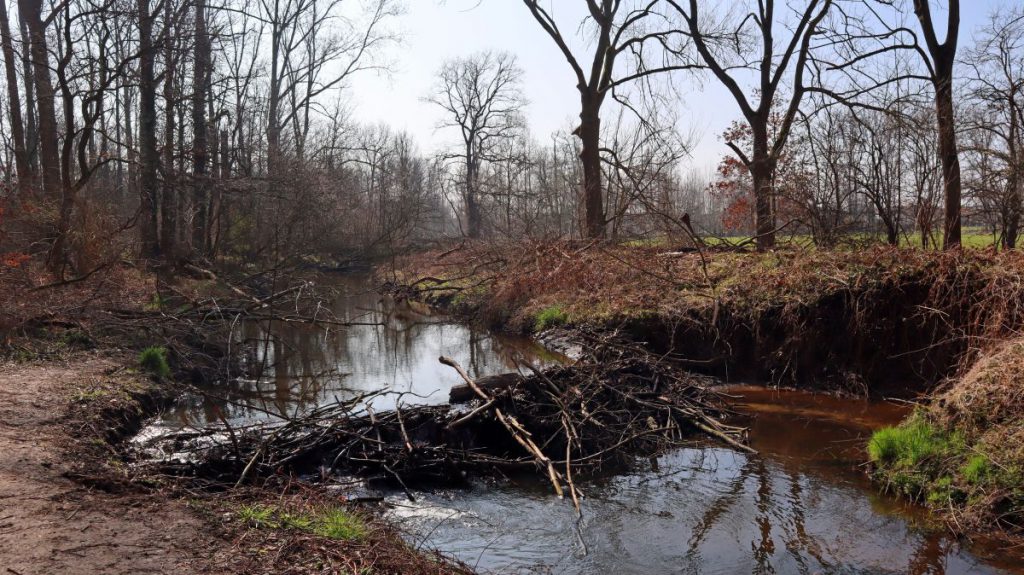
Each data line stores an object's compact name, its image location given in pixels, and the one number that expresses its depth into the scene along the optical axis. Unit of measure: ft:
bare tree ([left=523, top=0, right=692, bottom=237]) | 72.33
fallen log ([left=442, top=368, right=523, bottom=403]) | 28.84
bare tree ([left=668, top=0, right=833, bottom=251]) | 60.39
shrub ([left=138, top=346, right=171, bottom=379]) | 34.78
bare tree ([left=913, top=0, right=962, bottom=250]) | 50.26
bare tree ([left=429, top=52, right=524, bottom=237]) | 166.71
